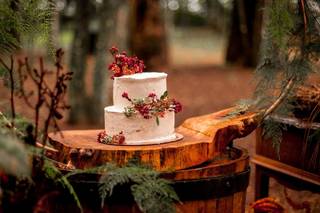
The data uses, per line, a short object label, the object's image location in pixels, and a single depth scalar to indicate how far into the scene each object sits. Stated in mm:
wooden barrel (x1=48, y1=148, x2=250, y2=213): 3367
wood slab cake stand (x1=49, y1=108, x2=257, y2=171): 3508
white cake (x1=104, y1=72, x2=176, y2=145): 3715
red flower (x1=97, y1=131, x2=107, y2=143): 3830
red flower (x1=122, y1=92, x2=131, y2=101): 3720
